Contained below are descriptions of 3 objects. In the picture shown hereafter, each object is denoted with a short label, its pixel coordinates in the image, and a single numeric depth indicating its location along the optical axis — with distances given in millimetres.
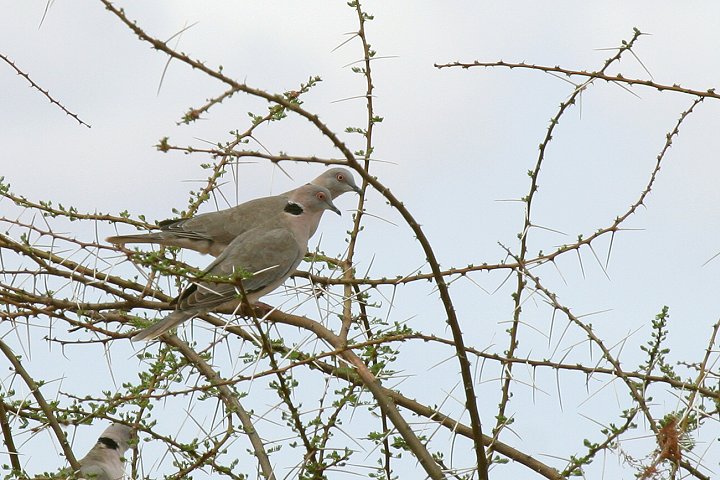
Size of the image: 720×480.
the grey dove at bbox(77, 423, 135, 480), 11398
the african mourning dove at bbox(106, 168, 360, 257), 10773
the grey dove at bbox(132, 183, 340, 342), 10008
